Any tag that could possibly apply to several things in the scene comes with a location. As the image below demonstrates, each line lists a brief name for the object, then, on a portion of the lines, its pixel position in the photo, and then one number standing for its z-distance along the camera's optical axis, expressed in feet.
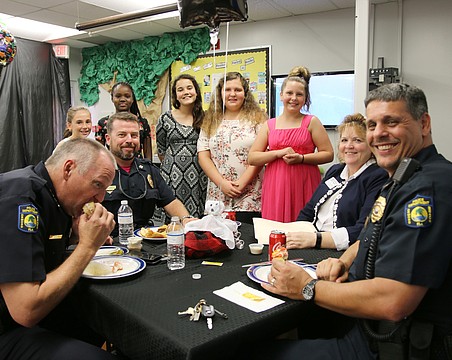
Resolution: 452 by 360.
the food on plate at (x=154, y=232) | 6.82
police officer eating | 4.23
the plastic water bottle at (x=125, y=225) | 6.94
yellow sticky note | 5.57
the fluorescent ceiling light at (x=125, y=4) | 15.20
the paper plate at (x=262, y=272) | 4.90
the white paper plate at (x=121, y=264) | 4.99
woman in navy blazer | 6.27
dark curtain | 19.58
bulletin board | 17.67
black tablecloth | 3.66
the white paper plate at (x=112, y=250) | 6.04
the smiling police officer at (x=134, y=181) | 8.07
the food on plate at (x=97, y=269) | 5.14
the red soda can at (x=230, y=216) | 7.27
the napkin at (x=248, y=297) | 4.29
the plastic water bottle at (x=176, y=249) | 5.46
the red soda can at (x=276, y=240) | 5.57
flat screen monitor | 15.71
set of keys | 3.96
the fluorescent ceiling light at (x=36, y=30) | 18.06
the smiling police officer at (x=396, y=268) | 3.71
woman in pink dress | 9.34
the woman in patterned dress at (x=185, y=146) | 10.91
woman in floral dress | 10.11
